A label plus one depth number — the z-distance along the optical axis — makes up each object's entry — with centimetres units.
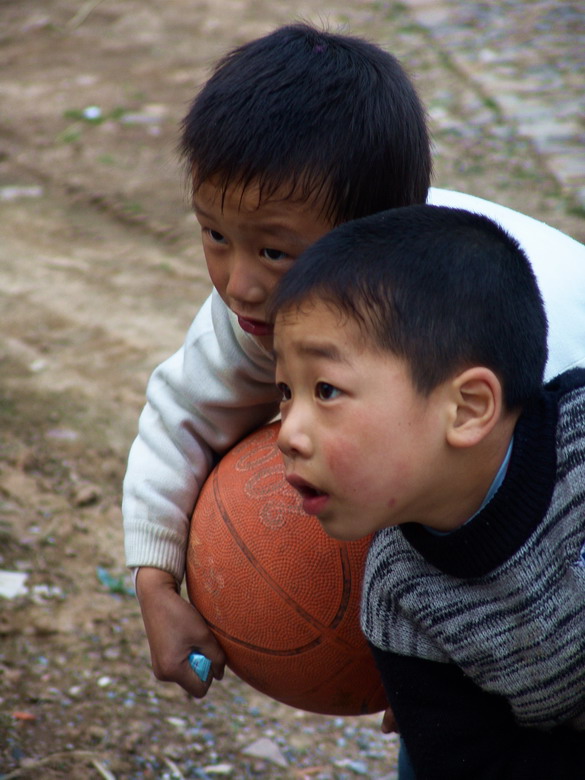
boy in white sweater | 255
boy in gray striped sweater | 241
